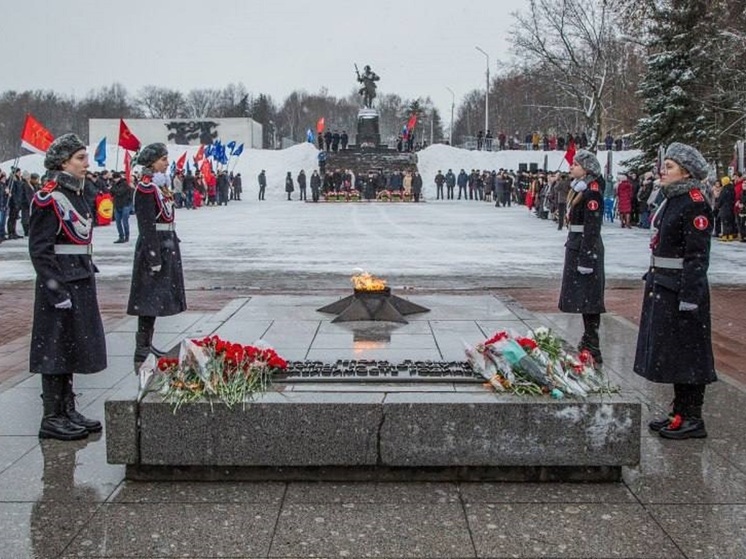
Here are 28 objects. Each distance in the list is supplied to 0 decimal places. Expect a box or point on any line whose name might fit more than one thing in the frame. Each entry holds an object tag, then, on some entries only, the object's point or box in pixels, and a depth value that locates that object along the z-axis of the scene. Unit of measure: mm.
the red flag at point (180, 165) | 40850
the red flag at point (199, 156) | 43744
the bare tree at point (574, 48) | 45844
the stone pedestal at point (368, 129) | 61656
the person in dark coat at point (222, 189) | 45906
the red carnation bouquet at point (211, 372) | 4652
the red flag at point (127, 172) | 25688
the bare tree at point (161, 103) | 120625
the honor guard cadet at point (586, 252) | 7406
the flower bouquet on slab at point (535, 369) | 4719
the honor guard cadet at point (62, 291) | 5383
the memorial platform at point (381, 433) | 4551
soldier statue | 61094
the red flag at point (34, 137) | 19953
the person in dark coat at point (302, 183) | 52469
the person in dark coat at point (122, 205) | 21531
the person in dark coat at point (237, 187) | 52566
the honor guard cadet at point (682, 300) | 5344
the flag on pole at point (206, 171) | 44719
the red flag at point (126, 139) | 26800
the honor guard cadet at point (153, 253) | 7367
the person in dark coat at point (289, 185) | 52062
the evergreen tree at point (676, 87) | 30234
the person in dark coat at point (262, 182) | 52531
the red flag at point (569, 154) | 29750
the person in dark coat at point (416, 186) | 49250
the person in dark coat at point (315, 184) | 48438
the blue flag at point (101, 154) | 30738
